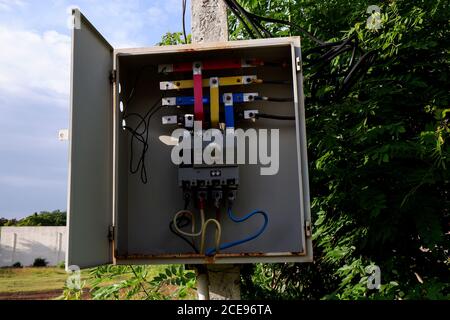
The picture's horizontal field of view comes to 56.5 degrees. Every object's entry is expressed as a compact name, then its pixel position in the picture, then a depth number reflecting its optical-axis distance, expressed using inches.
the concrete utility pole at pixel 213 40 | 62.0
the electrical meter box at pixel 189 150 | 56.5
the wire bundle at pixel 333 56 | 70.7
